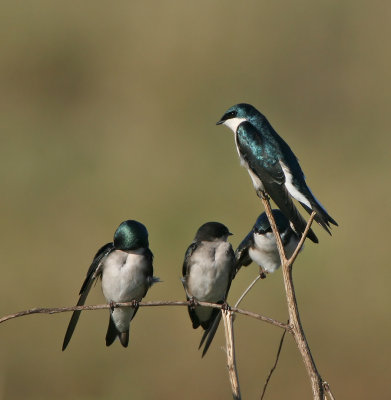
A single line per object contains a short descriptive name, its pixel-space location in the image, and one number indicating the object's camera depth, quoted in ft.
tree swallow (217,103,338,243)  25.91
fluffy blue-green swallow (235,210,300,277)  27.35
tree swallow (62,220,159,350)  25.63
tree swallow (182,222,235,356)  28.43
